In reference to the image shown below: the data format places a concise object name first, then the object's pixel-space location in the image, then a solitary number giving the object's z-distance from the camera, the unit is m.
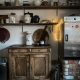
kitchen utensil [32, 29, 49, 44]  4.16
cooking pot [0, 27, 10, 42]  4.15
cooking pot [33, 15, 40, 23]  4.00
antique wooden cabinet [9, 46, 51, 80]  3.70
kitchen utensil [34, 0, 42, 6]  3.98
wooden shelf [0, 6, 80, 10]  3.98
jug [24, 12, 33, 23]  3.96
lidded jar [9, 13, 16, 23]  3.99
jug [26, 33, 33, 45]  3.98
